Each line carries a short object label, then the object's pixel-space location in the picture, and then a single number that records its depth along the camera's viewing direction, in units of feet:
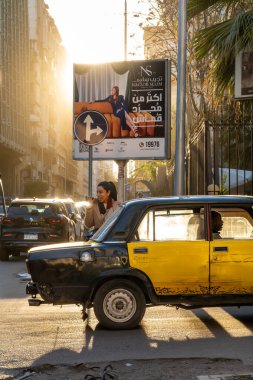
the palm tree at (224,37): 38.78
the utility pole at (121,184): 71.46
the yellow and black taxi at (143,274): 27.20
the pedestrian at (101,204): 36.78
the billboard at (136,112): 76.79
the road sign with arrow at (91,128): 42.22
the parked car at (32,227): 64.85
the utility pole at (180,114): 51.24
